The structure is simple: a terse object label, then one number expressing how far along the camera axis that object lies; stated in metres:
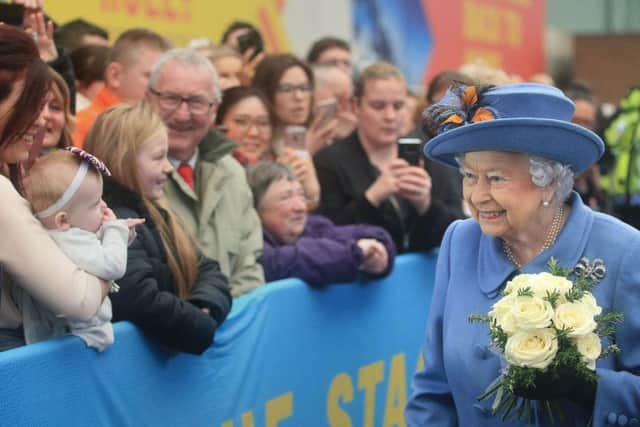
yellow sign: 15.73
